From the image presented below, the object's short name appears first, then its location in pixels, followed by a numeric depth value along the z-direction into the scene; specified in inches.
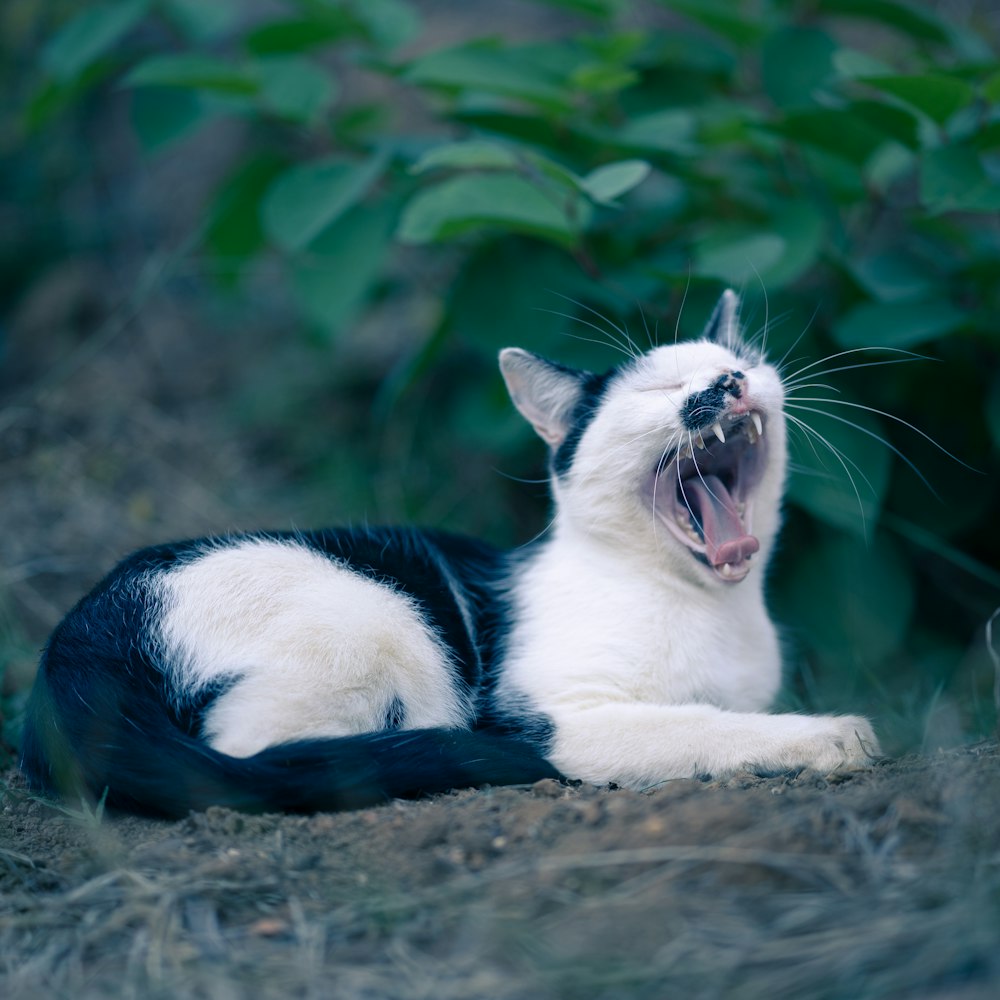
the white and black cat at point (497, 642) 81.8
